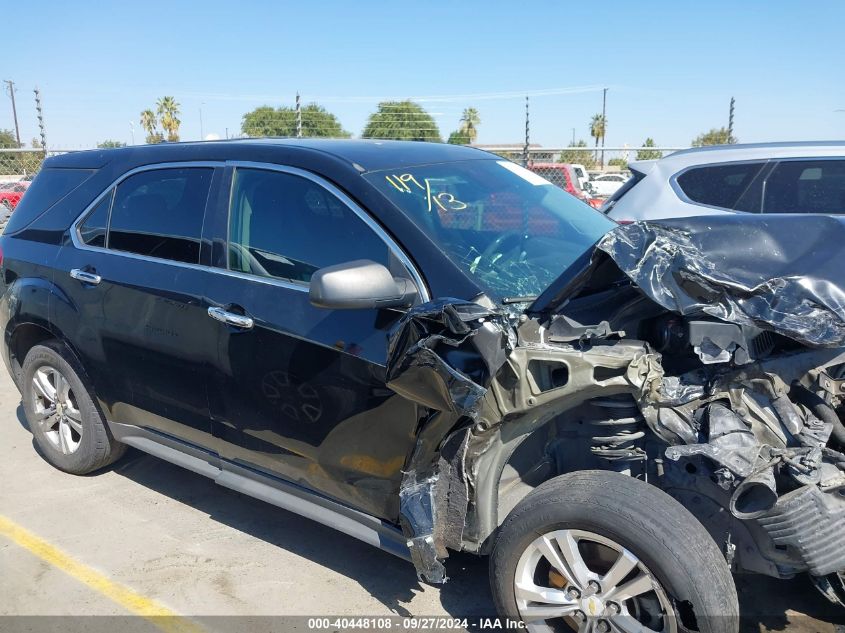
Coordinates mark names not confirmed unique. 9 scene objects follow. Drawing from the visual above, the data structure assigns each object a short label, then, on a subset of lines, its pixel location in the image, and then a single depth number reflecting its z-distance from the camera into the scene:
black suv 2.29
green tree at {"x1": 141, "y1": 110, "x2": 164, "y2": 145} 52.69
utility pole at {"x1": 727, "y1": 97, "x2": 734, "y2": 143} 12.24
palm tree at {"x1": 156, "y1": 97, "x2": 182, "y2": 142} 51.84
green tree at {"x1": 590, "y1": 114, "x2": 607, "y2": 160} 66.10
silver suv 5.41
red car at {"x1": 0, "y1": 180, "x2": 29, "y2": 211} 21.27
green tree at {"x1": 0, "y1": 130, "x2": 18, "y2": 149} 41.27
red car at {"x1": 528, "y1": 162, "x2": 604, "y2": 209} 12.54
